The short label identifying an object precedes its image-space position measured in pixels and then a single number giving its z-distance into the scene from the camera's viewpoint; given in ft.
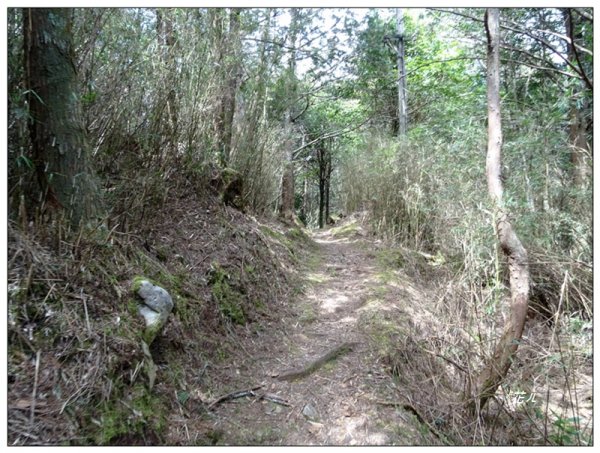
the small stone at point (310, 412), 7.29
